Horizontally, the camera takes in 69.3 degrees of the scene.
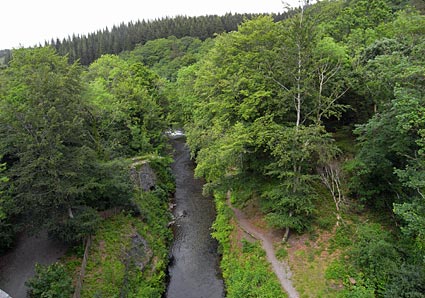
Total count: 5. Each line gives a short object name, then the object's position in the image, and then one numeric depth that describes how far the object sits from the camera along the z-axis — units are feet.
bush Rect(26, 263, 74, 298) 47.47
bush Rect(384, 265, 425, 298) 44.14
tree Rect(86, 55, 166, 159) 92.99
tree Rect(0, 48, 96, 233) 56.34
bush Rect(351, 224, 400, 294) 50.60
